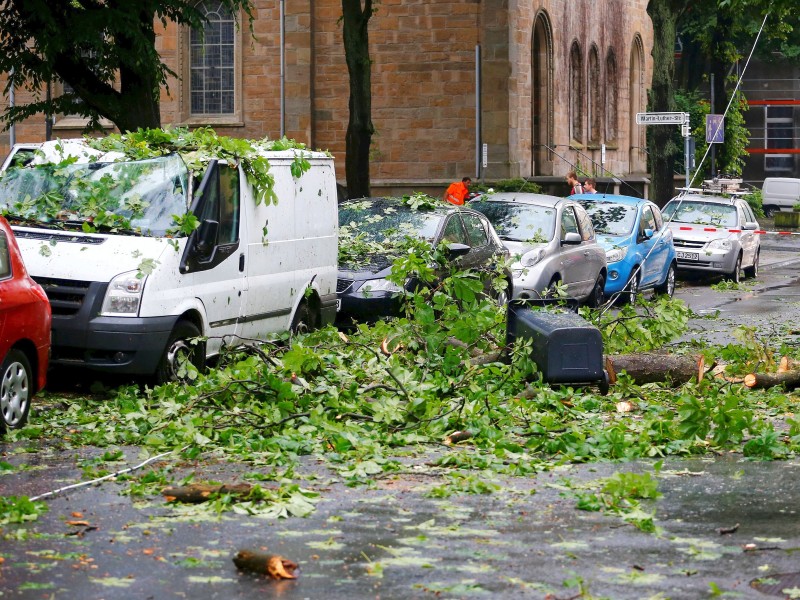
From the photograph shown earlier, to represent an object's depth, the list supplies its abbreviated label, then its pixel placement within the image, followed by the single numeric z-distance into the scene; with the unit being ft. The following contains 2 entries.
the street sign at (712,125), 116.26
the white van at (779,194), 198.90
